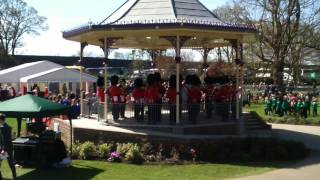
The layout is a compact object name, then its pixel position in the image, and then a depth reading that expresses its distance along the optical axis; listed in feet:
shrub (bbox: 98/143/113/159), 55.77
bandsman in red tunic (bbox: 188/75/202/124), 63.52
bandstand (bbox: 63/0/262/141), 61.62
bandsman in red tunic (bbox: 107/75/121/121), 67.26
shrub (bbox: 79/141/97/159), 55.93
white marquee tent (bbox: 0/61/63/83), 122.62
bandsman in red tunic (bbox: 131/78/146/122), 64.95
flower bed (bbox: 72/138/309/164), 54.54
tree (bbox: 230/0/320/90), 145.38
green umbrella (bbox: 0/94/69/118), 48.26
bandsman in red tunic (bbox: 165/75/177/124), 63.67
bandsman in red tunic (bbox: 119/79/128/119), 67.00
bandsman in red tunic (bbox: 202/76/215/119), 67.82
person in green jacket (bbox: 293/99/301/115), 106.63
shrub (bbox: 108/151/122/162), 54.54
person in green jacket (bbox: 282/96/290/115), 108.27
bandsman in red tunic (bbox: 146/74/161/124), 63.36
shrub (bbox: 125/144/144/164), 53.62
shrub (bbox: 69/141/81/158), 56.59
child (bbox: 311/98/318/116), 113.38
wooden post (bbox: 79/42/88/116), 78.04
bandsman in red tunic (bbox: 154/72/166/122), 63.52
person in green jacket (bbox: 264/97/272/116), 111.55
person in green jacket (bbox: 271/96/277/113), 111.34
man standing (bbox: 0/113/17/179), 40.98
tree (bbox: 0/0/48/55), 237.86
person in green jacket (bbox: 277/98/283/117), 108.20
